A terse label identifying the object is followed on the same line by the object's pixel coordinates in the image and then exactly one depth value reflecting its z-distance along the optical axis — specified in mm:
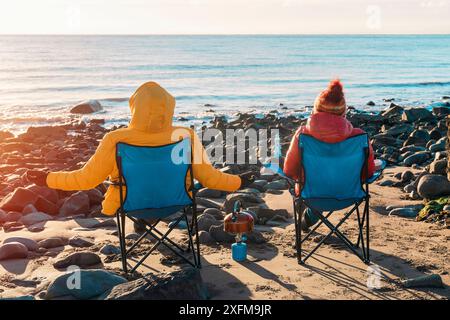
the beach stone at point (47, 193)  8461
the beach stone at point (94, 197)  8453
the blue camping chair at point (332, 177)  5355
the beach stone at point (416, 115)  18781
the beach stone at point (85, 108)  25125
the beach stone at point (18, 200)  8047
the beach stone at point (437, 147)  11953
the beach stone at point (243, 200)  7711
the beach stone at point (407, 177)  9367
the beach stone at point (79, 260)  5516
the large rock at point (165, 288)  4129
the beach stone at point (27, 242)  6082
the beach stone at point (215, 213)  7368
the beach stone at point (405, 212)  7359
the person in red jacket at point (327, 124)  5402
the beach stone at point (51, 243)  6188
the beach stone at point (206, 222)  6668
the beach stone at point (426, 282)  4816
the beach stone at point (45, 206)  8133
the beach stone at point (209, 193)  8859
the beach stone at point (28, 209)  7883
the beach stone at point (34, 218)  7431
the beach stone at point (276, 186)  9250
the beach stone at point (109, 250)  5879
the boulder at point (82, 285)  4570
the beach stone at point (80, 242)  6210
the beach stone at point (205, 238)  6242
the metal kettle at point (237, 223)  5535
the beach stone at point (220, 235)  6234
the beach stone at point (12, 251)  5750
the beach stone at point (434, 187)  7766
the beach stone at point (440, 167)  9242
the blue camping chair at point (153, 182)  5062
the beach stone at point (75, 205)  8023
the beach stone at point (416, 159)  11219
